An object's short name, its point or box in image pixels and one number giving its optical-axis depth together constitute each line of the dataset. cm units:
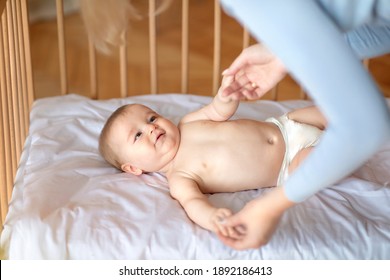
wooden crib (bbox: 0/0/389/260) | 190
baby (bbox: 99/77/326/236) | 184
